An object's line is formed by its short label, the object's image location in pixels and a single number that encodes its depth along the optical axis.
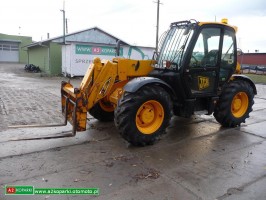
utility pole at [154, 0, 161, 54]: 22.51
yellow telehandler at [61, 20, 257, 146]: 4.02
